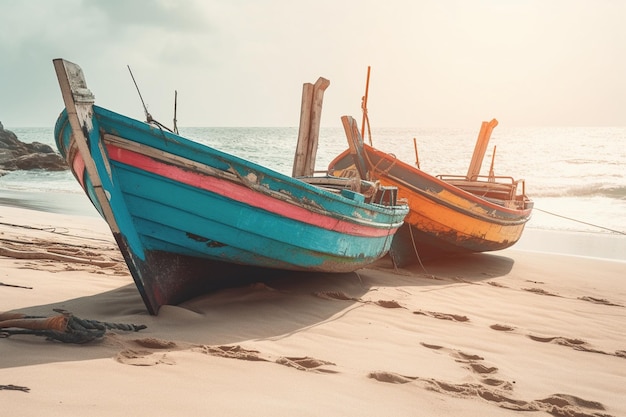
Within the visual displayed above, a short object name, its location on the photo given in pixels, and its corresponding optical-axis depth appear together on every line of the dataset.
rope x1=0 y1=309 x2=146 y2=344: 3.51
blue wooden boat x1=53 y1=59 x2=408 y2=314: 4.21
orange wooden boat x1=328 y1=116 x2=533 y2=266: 8.22
